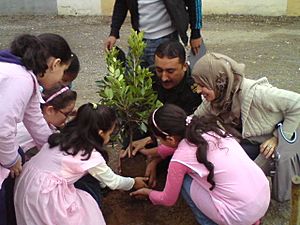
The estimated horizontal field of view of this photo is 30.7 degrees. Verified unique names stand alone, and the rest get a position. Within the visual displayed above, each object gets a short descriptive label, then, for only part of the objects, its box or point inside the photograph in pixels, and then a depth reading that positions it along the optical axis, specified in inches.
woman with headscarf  122.8
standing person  152.5
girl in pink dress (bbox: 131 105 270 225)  110.5
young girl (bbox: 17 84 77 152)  123.2
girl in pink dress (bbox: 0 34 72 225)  101.0
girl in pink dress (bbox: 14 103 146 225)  110.0
